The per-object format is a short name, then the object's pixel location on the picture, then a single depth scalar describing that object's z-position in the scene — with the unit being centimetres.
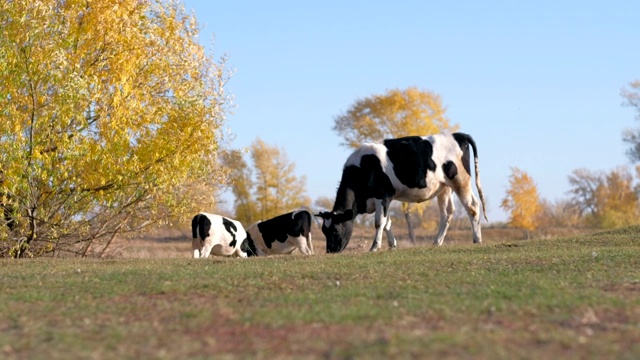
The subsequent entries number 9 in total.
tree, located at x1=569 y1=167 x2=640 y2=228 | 8494
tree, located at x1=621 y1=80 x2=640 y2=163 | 8525
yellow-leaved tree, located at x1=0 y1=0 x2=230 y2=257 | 2002
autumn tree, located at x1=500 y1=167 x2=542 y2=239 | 7331
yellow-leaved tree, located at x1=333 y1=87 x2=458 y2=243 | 6950
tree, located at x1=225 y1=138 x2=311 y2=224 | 7006
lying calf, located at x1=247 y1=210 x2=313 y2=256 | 3052
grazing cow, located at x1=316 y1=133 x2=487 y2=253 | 2198
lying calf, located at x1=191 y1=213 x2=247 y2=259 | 2908
